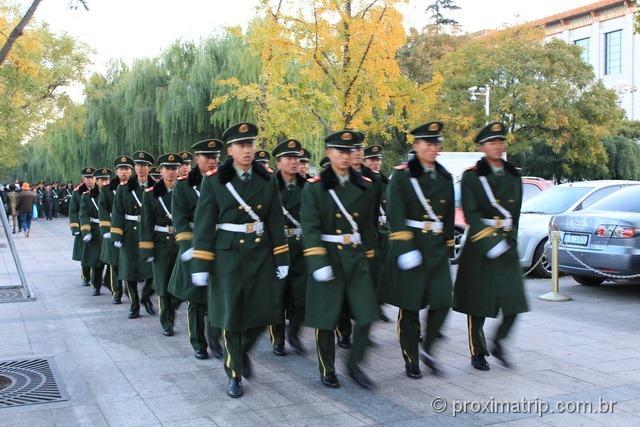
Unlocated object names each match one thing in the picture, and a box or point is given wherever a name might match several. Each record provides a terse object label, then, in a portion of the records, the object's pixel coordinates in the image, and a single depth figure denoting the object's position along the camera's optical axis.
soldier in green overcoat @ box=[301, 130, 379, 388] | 5.54
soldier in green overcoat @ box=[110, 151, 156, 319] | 8.88
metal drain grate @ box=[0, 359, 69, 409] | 5.52
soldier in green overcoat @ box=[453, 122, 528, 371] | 6.08
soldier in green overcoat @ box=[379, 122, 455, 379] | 5.87
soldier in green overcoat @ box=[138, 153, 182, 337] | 7.80
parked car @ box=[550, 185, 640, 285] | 9.65
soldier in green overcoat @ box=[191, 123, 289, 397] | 5.54
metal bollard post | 9.76
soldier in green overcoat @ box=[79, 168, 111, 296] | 11.02
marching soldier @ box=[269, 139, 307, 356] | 6.94
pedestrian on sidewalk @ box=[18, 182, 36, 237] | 23.94
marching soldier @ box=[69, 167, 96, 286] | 11.70
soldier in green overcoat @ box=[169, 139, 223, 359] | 6.76
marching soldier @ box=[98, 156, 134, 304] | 9.91
